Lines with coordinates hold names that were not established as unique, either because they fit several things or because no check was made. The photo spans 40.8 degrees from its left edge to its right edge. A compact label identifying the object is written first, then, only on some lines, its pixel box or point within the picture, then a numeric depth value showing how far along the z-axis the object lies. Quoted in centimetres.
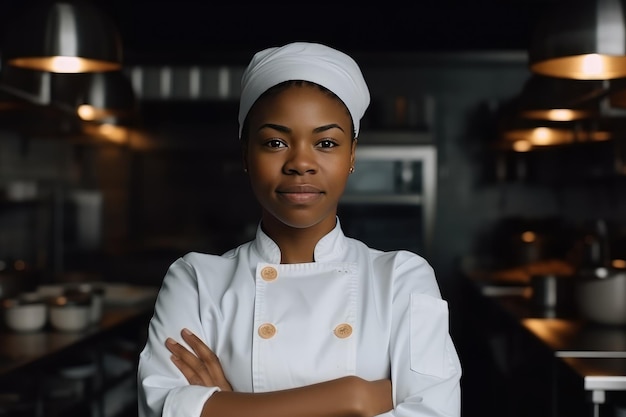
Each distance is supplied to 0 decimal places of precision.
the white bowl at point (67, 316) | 285
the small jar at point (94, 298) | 302
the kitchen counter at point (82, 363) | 250
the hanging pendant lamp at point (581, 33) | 233
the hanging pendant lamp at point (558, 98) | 325
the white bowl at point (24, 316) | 280
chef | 136
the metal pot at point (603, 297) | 272
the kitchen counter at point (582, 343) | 203
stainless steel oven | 535
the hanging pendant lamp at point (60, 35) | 255
